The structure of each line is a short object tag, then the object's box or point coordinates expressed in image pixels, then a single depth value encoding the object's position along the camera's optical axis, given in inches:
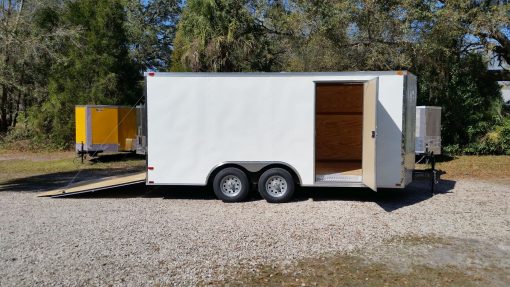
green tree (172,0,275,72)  615.2
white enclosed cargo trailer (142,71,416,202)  366.3
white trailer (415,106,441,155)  553.9
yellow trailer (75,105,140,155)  660.7
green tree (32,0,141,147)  816.9
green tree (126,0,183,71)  1236.5
